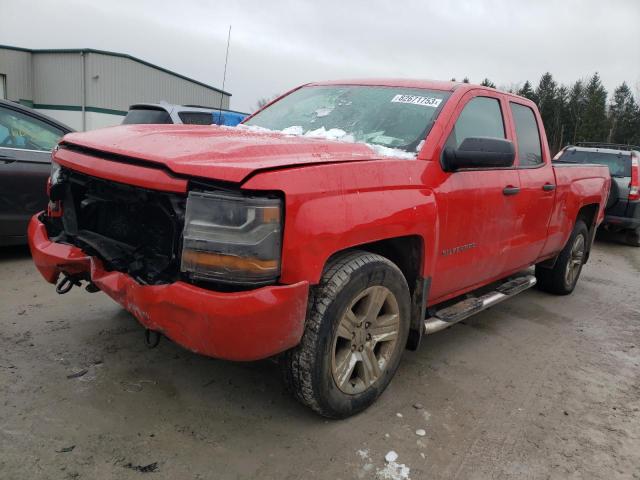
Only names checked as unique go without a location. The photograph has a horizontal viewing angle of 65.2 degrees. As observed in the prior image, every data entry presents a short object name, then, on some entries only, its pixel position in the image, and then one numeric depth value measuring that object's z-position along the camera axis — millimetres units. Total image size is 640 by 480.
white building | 21750
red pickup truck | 2039
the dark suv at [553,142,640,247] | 8883
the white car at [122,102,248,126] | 7766
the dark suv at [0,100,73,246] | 4727
